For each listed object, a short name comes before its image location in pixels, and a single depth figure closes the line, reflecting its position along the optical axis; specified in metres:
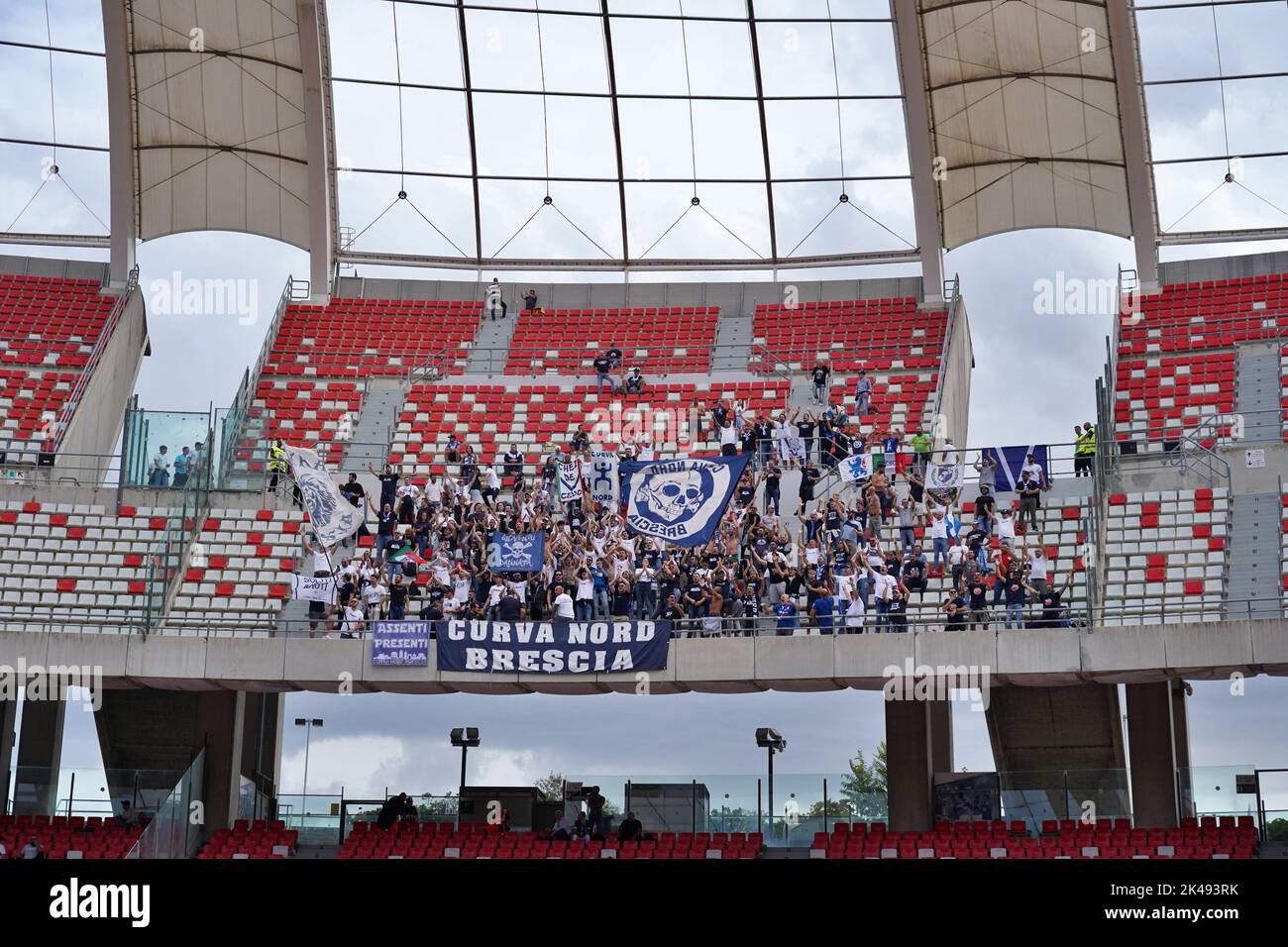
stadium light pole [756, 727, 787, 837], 32.75
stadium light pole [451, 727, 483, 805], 34.28
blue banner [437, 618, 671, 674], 29.19
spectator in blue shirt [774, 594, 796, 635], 29.20
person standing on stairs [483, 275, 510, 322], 47.09
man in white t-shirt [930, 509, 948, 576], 30.27
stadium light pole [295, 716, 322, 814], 42.56
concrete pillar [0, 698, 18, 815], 35.00
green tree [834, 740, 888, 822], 29.83
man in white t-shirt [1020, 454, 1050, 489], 32.19
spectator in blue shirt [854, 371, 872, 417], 39.84
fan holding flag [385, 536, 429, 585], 31.12
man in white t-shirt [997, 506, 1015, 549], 30.05
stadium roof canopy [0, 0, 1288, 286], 41.09
